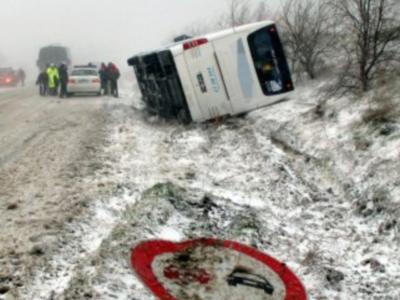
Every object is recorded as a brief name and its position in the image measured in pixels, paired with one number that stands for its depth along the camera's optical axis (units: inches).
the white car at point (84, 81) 999.6
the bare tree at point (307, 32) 768.9
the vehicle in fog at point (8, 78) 1611.7
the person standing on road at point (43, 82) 1088.1
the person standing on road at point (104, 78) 1054.4
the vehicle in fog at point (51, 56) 1756.9
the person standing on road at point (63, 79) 998.4
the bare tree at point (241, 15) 1084.8
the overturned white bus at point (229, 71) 565.9
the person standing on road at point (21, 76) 1668.3
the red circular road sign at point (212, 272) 237.0
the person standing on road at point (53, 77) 1025.3
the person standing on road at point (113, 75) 1039.6
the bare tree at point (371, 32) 519.8
